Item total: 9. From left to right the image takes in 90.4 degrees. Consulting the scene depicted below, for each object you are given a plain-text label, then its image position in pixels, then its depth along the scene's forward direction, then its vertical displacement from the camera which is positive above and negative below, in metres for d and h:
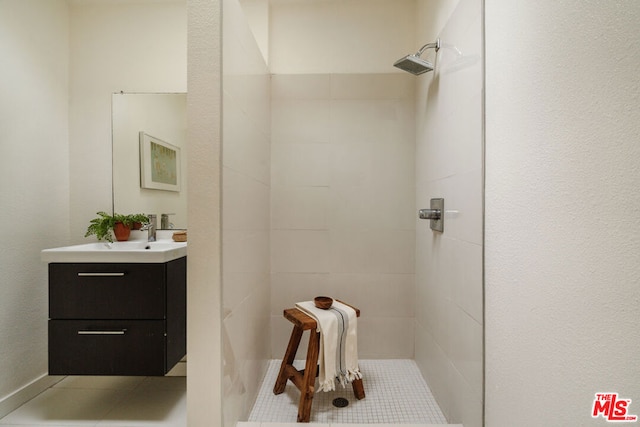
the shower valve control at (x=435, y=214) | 1.59 -0.02
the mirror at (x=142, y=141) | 2.12 +0.46
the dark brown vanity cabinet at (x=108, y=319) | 1.56 -0.55
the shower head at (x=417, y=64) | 1.59 +0.75
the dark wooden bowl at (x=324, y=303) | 1.69 -0.50
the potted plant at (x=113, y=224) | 1.96 -0.10
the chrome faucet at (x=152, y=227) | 2.09 -0.11
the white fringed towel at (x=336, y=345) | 1.55 -0.68
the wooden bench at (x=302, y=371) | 1.49 -0.81
